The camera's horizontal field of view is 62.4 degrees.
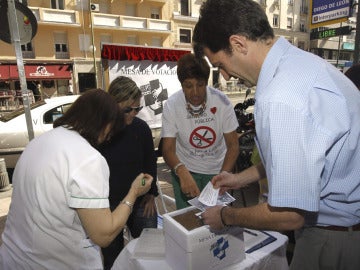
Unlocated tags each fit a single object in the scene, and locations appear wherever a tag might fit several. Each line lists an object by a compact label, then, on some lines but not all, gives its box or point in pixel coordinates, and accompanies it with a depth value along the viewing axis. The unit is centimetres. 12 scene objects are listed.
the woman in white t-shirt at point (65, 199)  126
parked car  514
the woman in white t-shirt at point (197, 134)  238
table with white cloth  156
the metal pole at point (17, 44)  310
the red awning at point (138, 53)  532
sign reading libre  556
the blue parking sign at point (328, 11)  482
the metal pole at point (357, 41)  459
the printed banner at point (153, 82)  596
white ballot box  138
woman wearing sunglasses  224
